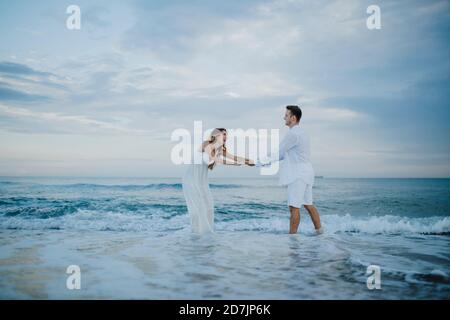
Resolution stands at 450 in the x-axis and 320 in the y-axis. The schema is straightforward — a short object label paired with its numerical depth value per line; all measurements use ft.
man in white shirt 20.29
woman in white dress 21.20
